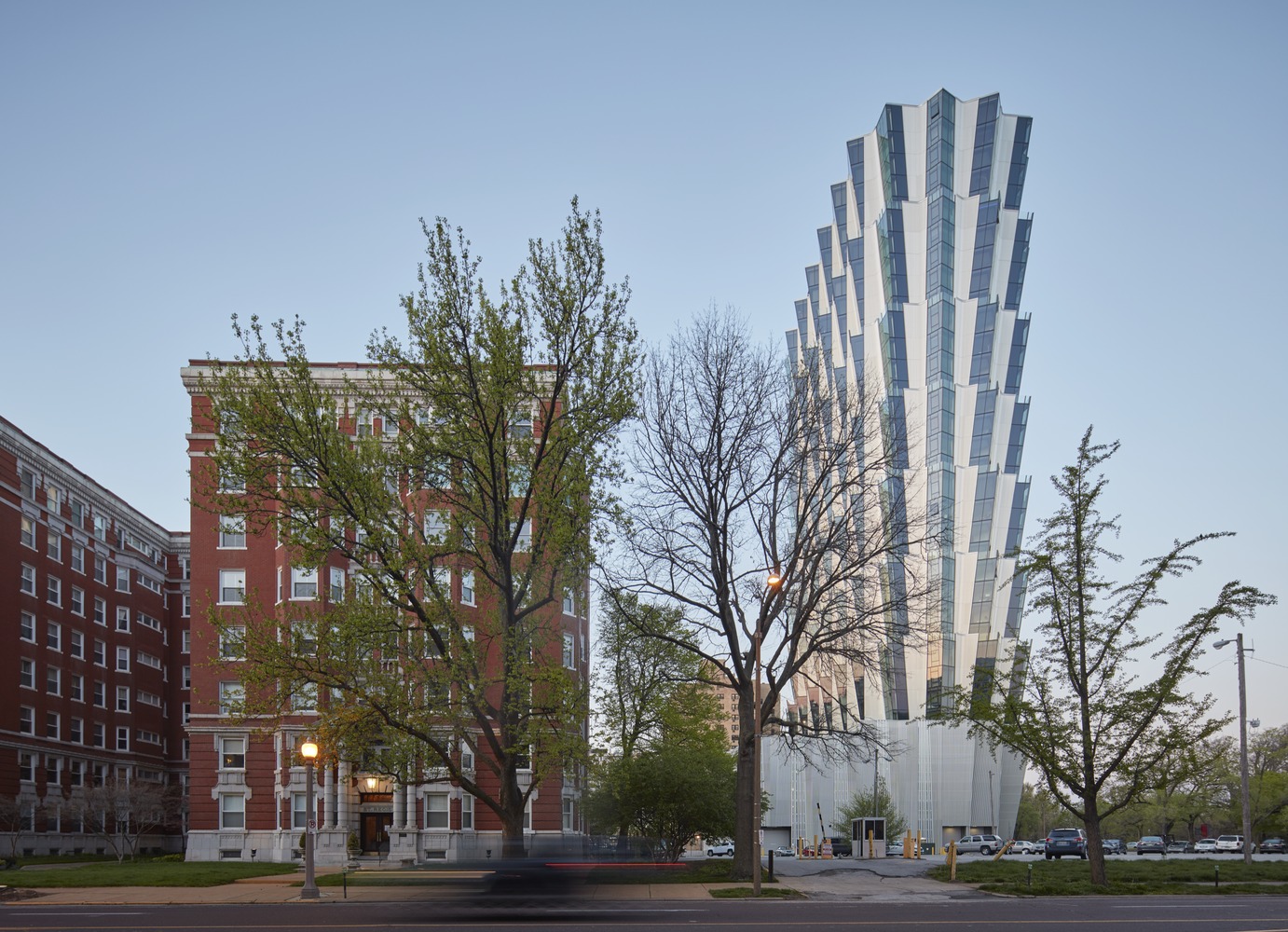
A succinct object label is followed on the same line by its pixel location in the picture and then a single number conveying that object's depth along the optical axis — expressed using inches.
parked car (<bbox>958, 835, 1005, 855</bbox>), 3110.2
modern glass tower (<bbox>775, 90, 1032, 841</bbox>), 3922.2
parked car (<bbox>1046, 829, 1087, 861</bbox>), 2498.8
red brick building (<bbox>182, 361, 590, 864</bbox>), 2192.4
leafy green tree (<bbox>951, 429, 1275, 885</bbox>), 1386.6
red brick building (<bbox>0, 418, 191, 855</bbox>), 2760.8
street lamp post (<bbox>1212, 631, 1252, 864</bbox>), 2004.3
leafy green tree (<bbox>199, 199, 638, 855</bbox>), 1291.8
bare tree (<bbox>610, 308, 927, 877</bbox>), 1482.5
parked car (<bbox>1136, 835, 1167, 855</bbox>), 3234.7
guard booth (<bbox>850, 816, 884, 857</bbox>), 2989.7
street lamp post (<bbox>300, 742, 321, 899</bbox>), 1258.0
